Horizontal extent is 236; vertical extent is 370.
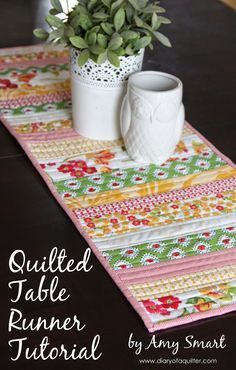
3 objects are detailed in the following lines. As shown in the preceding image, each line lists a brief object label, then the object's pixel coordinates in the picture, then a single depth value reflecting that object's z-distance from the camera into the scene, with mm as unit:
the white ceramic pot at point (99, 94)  2092
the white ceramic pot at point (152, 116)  1989
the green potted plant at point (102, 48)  2000
